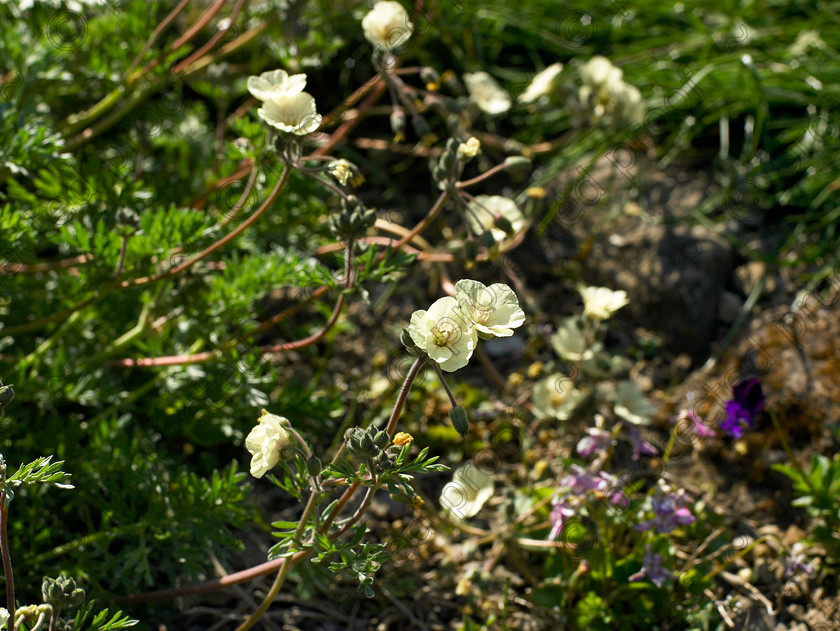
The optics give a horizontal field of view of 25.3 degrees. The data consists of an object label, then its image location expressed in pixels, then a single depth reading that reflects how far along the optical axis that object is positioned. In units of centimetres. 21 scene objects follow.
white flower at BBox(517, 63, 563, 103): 92
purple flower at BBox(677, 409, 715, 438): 80
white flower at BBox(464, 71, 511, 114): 92
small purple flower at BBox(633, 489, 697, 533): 78
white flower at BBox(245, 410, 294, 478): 67
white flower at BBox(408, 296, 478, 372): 65
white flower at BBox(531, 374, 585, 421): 84
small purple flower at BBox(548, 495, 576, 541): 78
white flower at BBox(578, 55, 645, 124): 92
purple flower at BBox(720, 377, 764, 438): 79
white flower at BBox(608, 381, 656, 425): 84
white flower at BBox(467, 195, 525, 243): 81
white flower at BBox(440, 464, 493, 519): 80
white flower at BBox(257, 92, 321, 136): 71
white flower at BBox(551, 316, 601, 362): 84
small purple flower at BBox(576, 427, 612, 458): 80
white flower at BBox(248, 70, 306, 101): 72
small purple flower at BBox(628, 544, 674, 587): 77
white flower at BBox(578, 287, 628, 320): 82
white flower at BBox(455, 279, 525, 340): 66
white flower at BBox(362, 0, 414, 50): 81
